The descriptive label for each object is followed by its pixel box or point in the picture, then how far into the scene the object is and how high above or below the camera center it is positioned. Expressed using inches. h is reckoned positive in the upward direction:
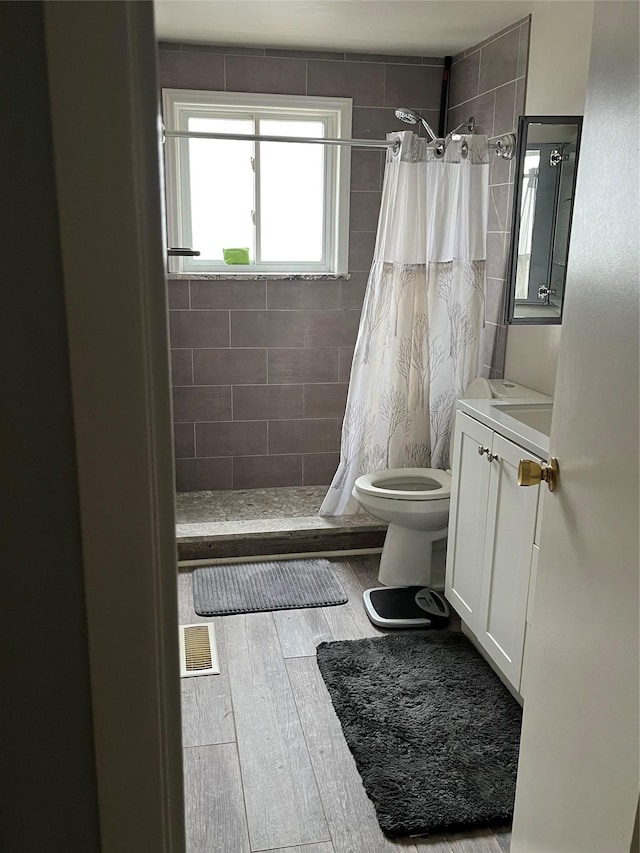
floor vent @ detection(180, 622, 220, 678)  107.4 -60.9
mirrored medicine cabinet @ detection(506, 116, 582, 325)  106.7 +1.7
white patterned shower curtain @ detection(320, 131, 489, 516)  132.5 -14.2
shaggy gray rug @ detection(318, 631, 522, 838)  81.3 -59.8
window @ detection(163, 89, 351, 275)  155.6 +8.0
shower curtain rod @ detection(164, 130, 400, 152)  130.6 +14.5
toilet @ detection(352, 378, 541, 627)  123.6 -47.9
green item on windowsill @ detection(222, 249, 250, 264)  158.9 -6.4
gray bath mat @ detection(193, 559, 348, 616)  126.0 -60.9
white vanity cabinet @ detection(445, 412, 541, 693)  91.7 -40.0
